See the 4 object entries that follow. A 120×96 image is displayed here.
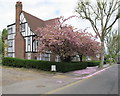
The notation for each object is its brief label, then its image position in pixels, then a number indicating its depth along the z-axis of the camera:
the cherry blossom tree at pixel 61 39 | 9.50
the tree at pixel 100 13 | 16.07
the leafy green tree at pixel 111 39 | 29.00
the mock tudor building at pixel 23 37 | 16.33
